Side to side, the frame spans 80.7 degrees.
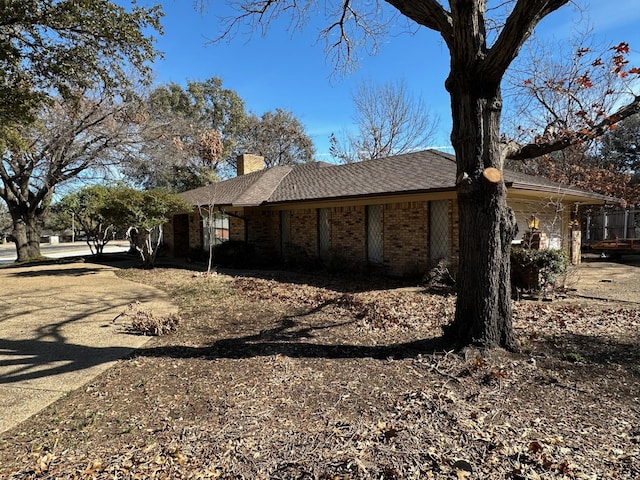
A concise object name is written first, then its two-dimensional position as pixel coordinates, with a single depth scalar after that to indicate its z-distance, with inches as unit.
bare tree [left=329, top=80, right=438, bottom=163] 928.9
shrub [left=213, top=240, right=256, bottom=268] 552.6
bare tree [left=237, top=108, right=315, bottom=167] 1176.8
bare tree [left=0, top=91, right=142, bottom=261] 593.1
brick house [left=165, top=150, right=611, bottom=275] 385.4
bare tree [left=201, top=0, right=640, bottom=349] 158.7
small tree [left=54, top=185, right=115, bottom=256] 677.3
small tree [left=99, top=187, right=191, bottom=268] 492.1
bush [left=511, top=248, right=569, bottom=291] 298.2
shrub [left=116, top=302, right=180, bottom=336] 226.1
